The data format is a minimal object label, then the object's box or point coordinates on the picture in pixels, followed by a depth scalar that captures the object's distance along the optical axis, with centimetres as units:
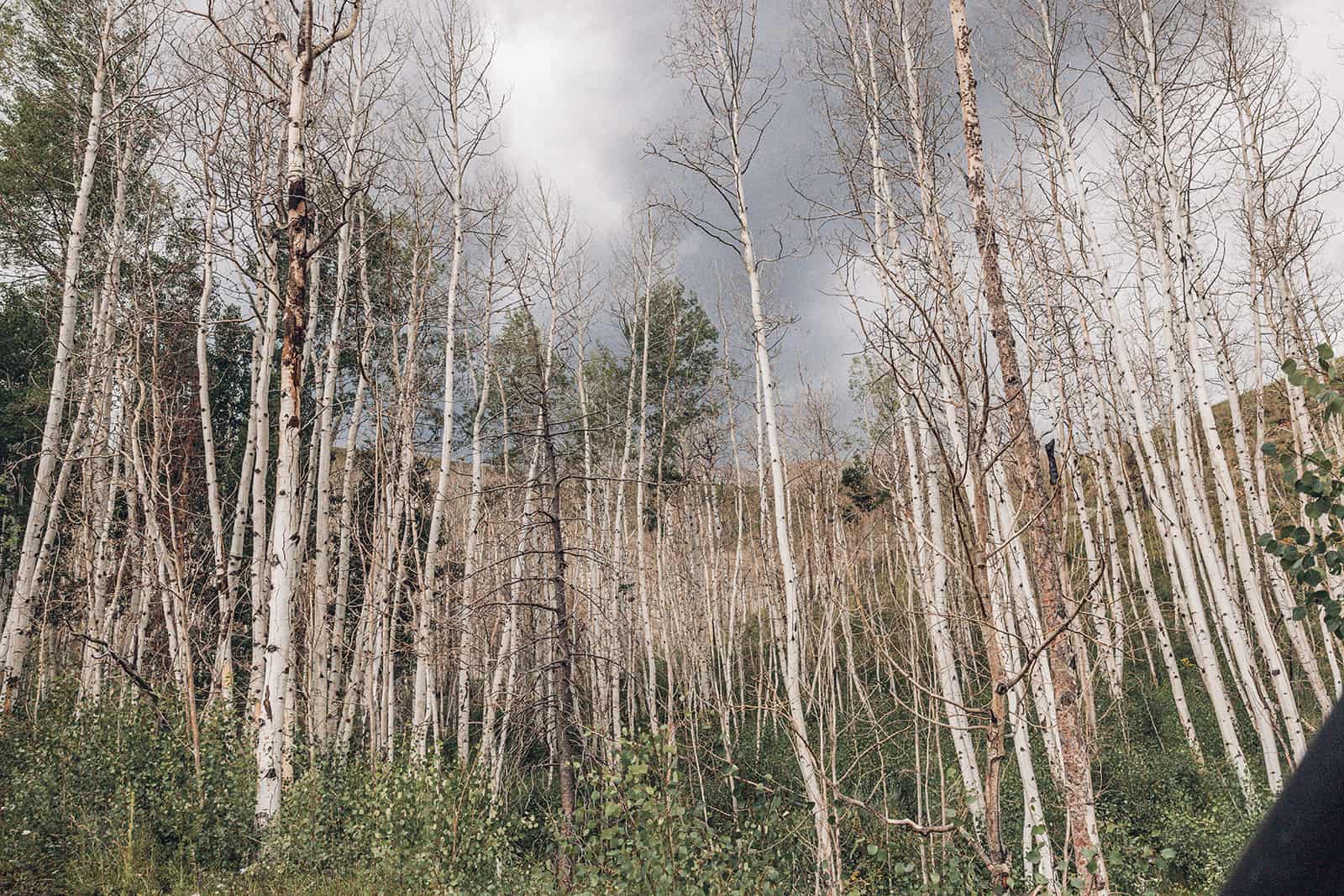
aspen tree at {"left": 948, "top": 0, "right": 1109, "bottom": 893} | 427
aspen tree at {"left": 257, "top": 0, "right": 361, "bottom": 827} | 604
